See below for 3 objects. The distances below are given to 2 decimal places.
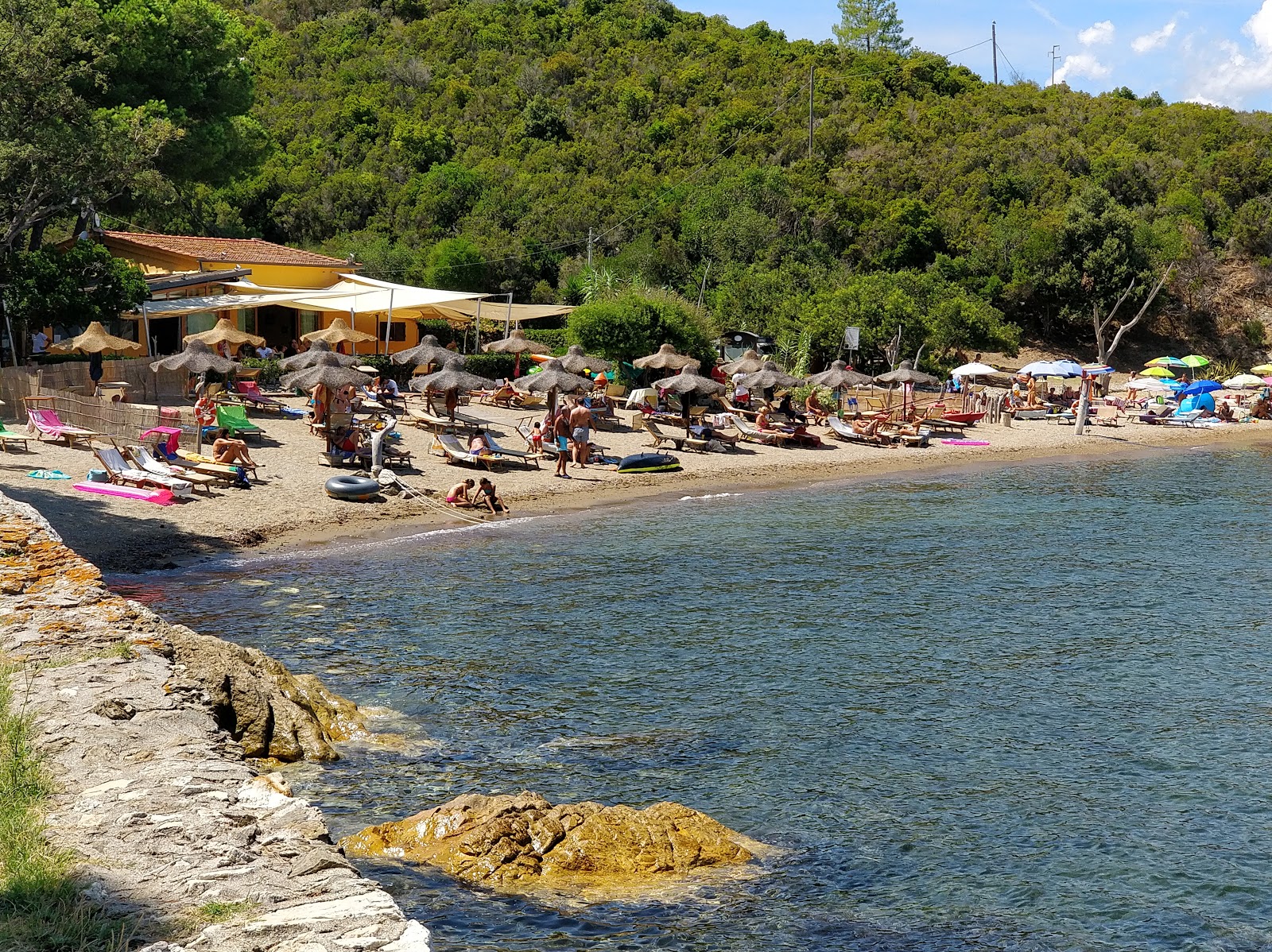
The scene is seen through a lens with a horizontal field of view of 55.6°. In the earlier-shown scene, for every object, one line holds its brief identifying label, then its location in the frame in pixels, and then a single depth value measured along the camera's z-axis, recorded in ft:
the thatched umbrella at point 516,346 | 114.52
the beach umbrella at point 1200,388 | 147.54
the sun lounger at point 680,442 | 97.50
